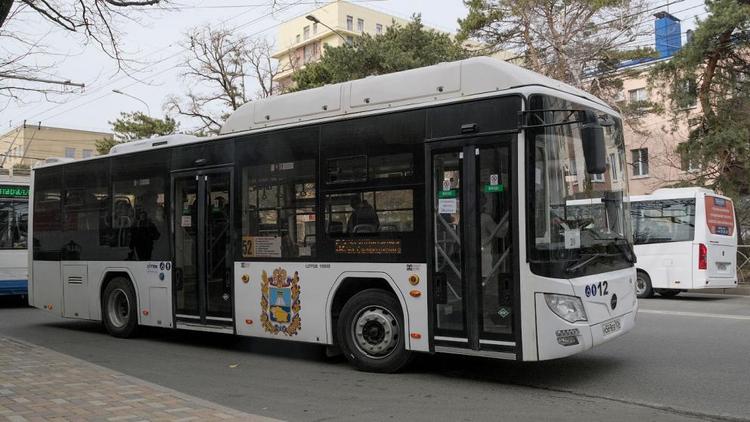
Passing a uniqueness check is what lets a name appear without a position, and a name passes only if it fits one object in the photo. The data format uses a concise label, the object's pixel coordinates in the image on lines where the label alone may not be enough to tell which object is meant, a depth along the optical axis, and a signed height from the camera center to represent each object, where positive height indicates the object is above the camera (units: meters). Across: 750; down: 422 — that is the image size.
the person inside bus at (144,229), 9.81 -0.02
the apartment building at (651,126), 22.11 +4.00
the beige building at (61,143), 59.04 +8.60
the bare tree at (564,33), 25.42 +7.81
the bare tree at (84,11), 8.64 +3.10
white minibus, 14.95 -0.60
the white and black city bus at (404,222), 6.14 +0.01
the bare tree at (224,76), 36.94 +9.07
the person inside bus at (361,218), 7.12 +0.06
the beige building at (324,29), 65.56 +21.69
